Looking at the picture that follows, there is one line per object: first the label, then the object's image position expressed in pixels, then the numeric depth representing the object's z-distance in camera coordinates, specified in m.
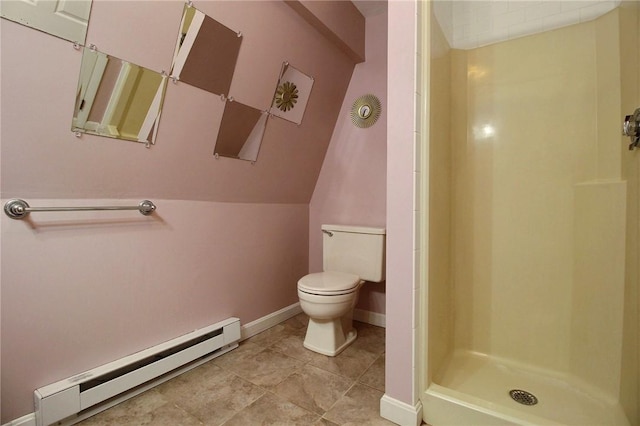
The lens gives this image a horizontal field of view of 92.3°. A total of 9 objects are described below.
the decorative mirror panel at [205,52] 1.36
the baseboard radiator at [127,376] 1.20
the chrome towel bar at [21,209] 1.13
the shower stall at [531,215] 1.24
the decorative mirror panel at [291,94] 1.87
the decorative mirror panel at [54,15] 0.97
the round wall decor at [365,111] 2.26
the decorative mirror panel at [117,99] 1.18
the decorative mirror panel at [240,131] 1.71
